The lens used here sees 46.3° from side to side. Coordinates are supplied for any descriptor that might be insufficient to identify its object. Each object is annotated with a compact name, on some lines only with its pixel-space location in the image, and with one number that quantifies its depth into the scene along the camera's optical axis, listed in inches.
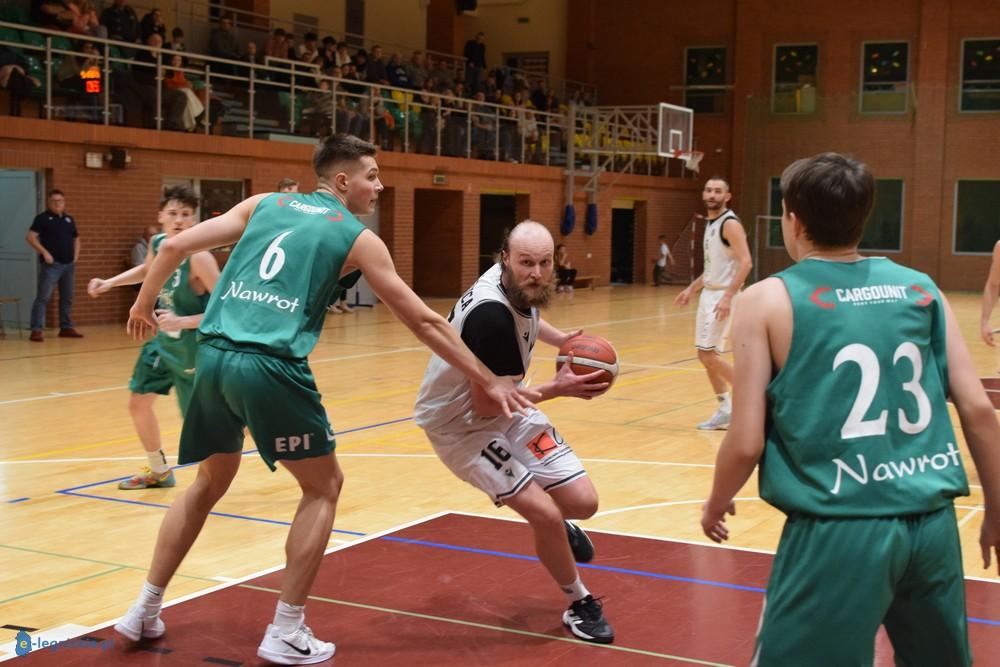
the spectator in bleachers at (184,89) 684.1
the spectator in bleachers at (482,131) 966.4
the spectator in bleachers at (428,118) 902.4
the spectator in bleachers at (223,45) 749.9
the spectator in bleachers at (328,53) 861.2
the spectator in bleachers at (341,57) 882.8
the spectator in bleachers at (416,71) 944.9
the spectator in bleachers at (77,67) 626.2
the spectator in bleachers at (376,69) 893.8
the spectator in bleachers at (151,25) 708.7
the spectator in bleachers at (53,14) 652.7
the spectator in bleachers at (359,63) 902.4
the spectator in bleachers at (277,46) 818.2
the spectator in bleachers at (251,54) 762.8
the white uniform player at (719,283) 367.6
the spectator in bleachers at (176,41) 701.3
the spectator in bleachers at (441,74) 984.3
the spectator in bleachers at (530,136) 1041.5
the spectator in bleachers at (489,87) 1061.1
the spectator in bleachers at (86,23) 657.0
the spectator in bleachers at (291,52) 832.9
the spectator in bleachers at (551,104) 1151.6
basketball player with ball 170.2
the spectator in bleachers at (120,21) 684.1
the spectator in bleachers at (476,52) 1156.1
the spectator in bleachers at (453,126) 930.1
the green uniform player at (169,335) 250.7
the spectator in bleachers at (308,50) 831.1
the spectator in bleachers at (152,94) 673.6
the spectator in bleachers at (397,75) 913.0
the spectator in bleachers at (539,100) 1150.3
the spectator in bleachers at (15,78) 600.4
